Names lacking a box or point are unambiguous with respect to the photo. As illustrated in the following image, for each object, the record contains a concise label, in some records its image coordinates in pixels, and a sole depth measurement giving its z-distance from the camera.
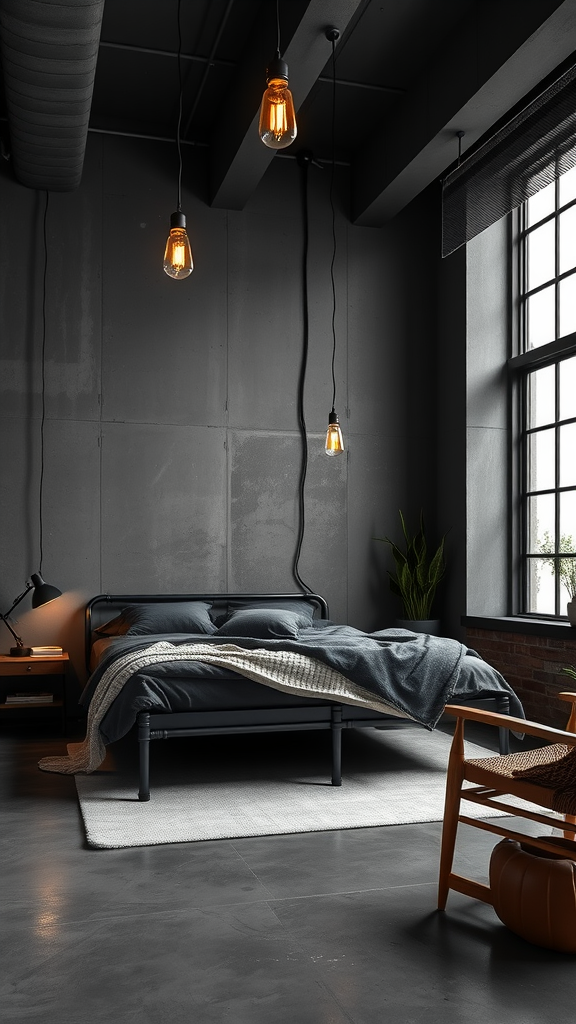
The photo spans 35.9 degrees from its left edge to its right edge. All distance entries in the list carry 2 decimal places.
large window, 5.95
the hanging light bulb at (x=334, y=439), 5.79
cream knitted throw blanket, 4.25
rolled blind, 4.98
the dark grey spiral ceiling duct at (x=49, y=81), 4.14
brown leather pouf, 2.44
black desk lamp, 5.76
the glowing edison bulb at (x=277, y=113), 2.78
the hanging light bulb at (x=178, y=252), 3.72
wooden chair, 2.54
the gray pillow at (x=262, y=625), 5.32
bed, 4.19
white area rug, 3.67
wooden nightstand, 5.62
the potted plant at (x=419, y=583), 6.61
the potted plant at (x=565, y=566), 5.34
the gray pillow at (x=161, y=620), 5.68
